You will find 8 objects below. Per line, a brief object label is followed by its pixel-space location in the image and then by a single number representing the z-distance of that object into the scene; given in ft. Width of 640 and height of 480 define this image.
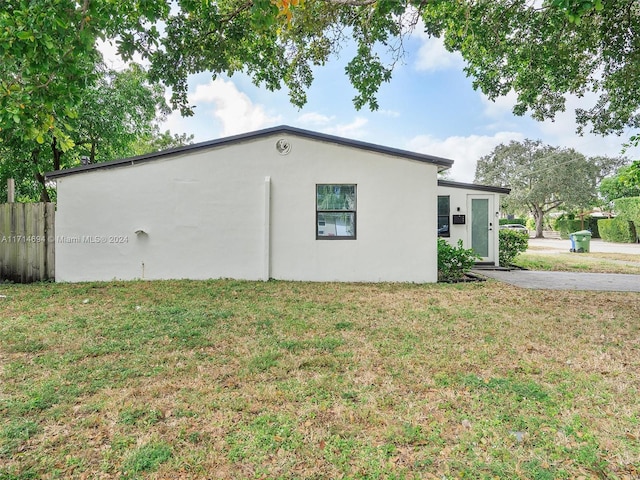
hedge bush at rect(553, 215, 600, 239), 91.50
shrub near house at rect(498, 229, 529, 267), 32.09
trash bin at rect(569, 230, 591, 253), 47.73
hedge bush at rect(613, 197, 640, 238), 69.05
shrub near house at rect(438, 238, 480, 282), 24.13
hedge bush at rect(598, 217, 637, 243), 73.10
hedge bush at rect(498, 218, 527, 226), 135.60
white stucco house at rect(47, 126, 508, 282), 22.52
